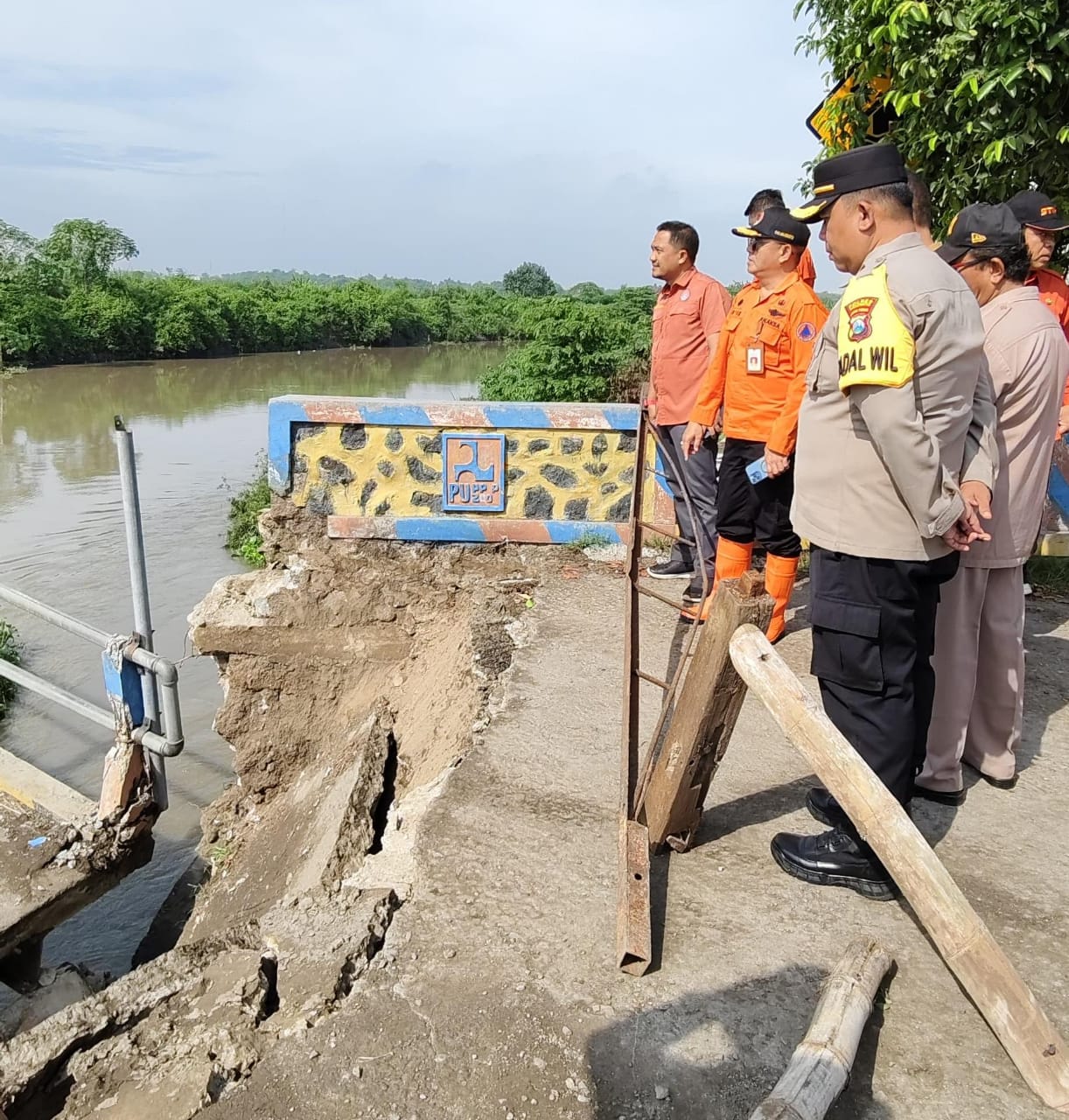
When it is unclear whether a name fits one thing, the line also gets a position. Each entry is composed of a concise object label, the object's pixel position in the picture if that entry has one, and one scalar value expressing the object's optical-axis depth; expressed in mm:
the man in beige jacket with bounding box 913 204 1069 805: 2756
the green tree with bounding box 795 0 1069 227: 4418
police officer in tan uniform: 2090
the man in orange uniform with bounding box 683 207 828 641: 3584
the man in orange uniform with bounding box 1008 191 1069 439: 3504
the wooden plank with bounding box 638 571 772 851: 2094
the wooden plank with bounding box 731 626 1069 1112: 1801
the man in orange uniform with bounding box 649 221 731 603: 4441
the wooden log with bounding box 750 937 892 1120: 1607
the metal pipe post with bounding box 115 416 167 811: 3955
